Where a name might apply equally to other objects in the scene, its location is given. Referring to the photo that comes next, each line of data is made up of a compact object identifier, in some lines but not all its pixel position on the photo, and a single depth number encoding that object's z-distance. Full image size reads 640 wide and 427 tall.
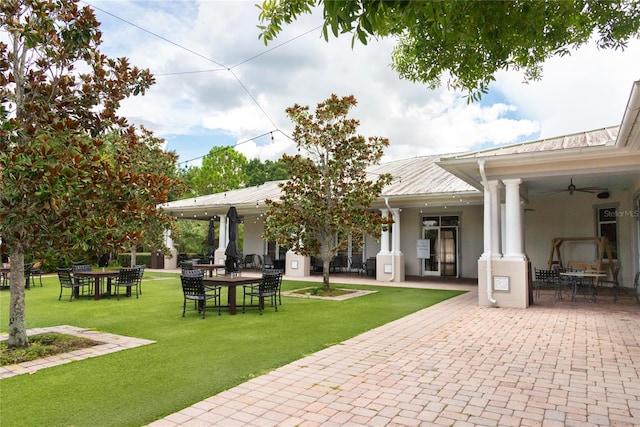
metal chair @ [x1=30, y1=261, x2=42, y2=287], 12.72
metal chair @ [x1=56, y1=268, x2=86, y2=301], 9.84
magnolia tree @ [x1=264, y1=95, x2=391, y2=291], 10.98
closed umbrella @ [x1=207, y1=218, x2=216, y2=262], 15.35
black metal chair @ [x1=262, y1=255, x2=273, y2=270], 18.62
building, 8.66
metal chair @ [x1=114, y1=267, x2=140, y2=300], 10.25
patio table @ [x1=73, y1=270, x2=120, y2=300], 9.96
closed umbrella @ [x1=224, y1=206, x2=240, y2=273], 10.22
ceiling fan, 10.25
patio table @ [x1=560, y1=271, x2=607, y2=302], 9.52
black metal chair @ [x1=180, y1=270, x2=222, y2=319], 7.81
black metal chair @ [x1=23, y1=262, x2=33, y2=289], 11.65
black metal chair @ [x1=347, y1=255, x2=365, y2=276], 16.98
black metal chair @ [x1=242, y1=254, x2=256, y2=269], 20.12
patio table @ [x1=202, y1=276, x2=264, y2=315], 8.12
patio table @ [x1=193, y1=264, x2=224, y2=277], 13.25
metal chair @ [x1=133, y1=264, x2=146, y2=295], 10.46
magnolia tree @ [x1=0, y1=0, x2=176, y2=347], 4.72
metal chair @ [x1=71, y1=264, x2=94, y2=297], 10.39
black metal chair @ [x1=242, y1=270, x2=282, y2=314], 8.45
